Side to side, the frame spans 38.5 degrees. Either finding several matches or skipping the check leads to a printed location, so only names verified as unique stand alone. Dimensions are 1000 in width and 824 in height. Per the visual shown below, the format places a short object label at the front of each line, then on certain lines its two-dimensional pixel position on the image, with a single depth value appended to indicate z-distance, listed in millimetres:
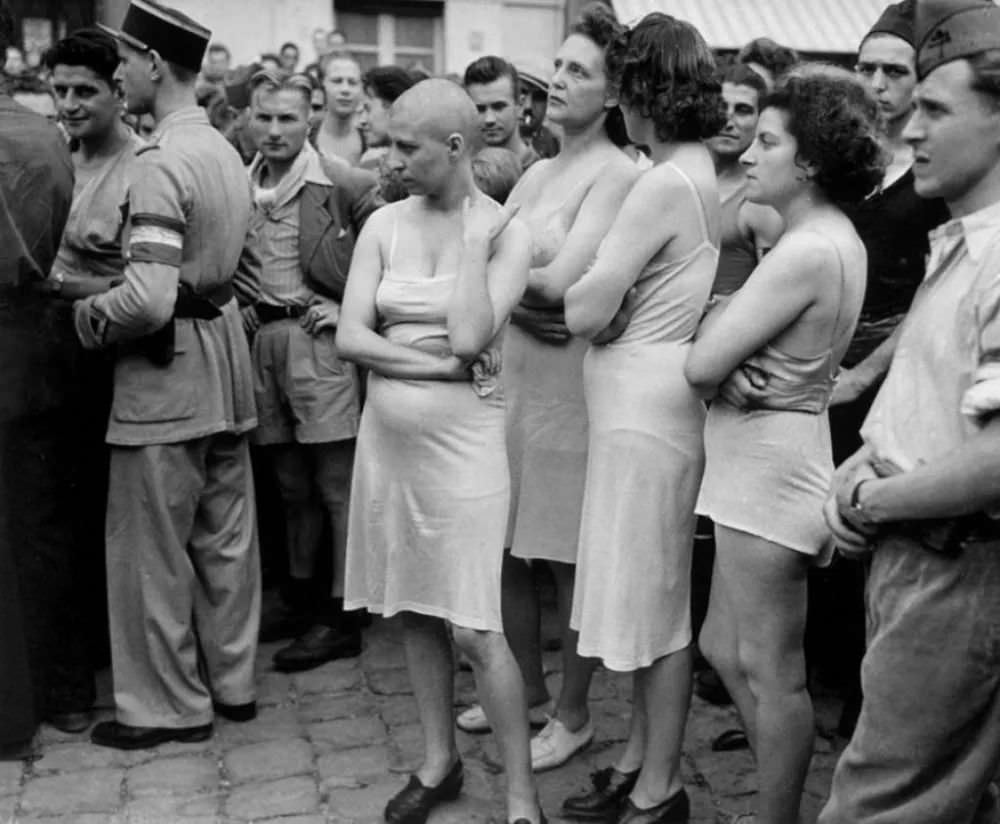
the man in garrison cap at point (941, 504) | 2465
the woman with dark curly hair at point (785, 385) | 3326
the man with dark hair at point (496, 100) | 5809
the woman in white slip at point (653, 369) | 3748
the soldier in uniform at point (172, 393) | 4465
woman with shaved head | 3805
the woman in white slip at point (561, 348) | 4289
